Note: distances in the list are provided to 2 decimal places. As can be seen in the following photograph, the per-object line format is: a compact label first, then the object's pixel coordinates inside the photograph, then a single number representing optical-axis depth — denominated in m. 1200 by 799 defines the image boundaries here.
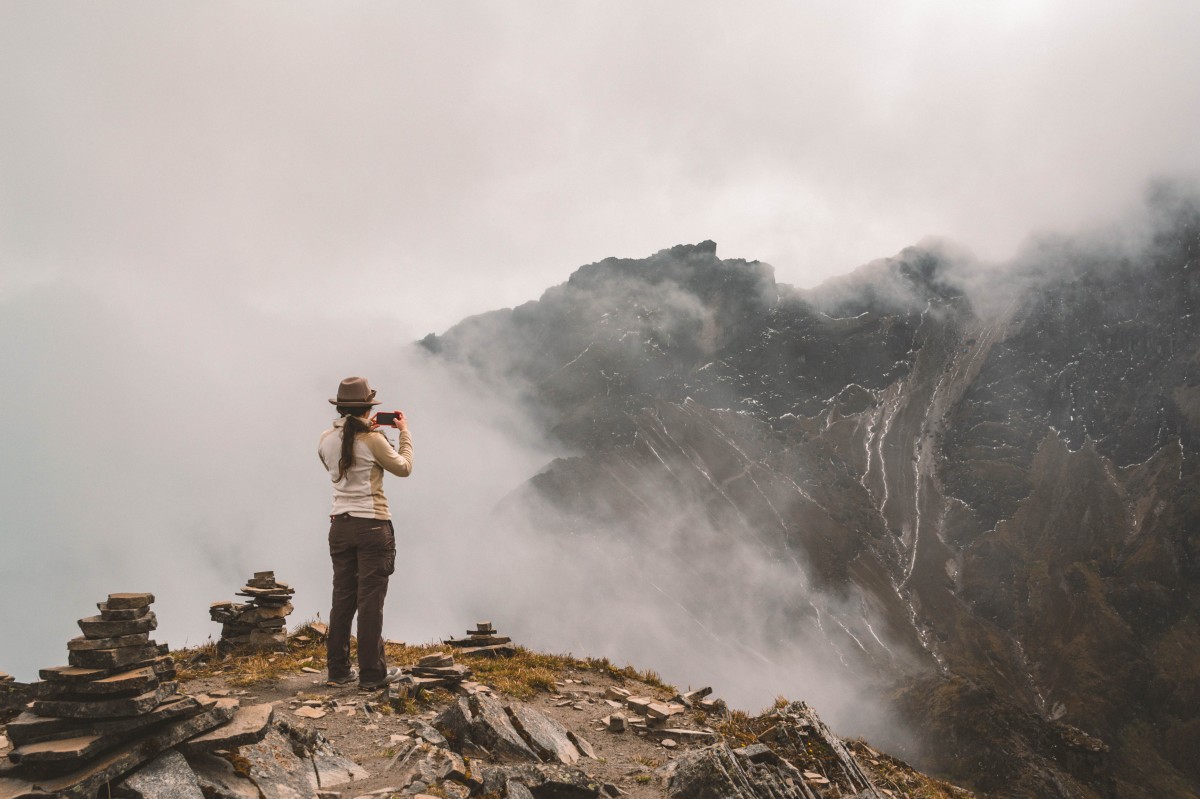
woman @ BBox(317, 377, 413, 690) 10.88
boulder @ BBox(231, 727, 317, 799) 7.00
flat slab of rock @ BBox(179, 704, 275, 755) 6.81
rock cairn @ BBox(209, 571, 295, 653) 14.55
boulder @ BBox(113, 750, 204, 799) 6.04
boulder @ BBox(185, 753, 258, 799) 6.52
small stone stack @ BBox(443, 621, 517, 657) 16.25
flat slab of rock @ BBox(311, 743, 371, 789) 7.70
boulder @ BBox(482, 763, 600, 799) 7.68
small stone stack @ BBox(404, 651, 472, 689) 11.74
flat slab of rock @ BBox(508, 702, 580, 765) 9.54
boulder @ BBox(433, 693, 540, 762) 9.27
